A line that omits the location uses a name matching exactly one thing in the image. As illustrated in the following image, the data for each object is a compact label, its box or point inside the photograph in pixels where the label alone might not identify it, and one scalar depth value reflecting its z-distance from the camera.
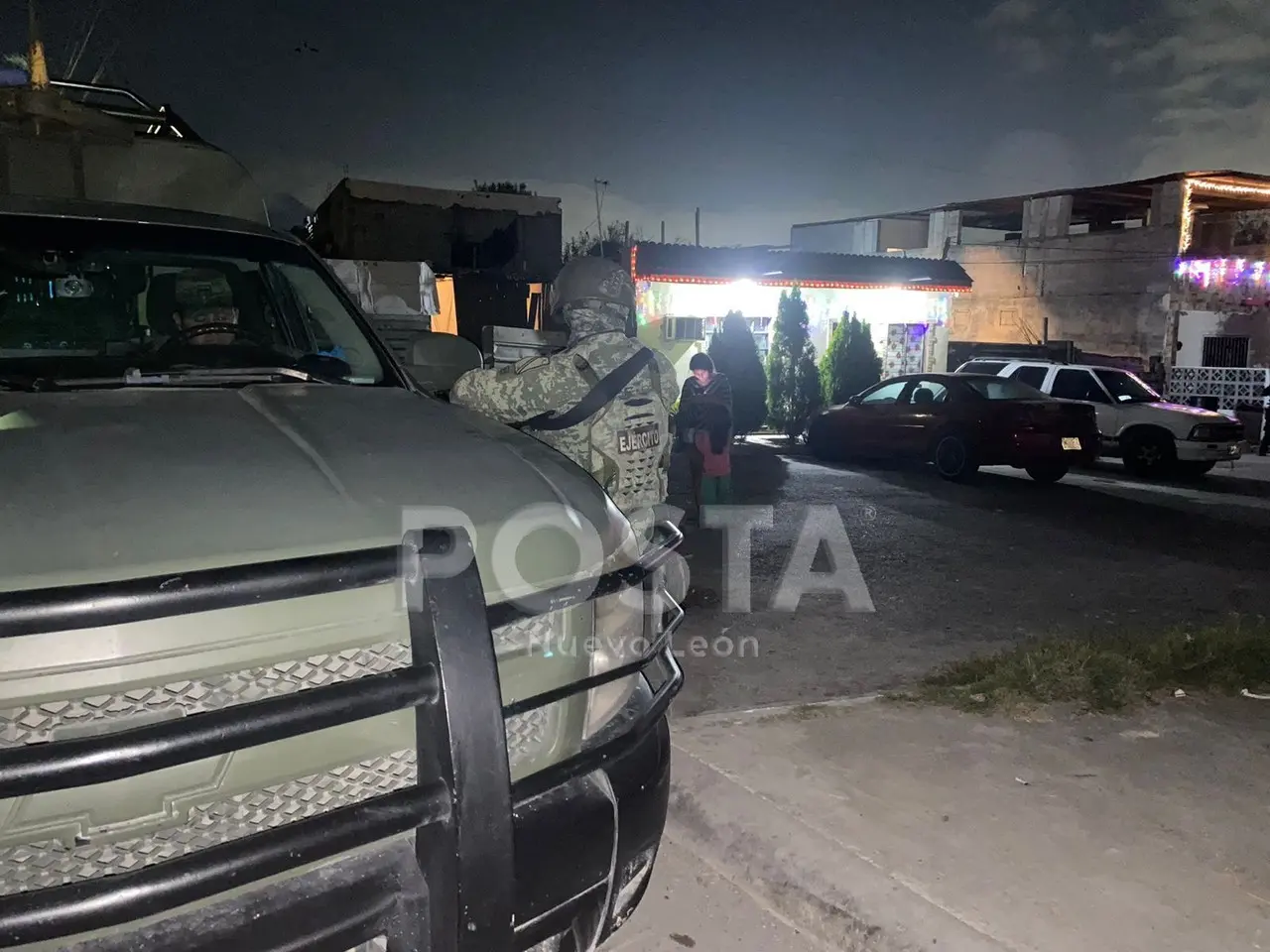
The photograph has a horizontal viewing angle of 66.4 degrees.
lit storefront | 19.97
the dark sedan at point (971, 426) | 12.37
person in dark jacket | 8.70
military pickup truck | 1.59
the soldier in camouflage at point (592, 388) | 3.65
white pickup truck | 13.59
